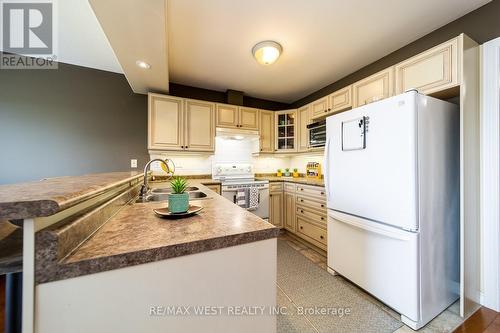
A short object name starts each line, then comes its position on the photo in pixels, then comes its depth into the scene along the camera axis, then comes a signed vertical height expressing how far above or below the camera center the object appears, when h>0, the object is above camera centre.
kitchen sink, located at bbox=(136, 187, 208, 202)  1.58 -0.26
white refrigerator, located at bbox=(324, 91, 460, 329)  1.35 -0.28
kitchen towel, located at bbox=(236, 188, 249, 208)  2.88 -0.46
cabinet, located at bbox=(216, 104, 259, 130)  3.18 +0.85
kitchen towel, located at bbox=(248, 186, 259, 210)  2.95 -0.49
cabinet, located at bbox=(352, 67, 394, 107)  2.01 +0.88
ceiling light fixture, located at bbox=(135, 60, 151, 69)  2.04 +1.10
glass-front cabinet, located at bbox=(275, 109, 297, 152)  3.59 +0.68
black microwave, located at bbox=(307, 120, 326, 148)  2.83 +0.50
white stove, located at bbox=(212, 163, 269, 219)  2.91 -0.23
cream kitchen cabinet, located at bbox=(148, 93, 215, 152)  2.75 +0.64
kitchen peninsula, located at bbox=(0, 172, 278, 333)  0.46 -0.29
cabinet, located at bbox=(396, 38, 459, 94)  1.56 +0.85
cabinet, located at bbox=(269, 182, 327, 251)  2.50 -0.66
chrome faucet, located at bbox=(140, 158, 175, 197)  1.48 -0.17
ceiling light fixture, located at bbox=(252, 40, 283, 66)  2.09 +1.27
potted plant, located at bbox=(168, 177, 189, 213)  0.93 -0.16
